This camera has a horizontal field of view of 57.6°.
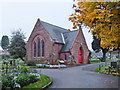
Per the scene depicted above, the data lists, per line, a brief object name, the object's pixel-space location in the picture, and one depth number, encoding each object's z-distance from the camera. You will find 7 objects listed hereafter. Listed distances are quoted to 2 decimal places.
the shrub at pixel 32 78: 7.75
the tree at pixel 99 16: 5.17
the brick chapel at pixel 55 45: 24.88
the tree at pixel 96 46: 38.37
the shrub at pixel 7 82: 5.92
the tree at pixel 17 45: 30.70
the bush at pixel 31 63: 23.38
